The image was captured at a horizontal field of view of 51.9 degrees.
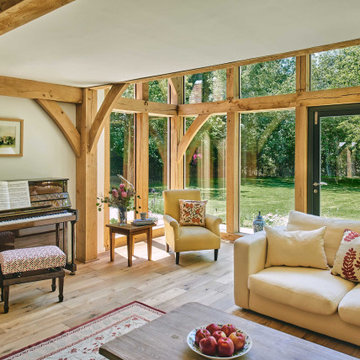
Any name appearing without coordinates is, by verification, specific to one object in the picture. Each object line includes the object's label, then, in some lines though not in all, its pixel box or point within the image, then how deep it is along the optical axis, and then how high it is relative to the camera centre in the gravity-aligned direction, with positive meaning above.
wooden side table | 4.72 -0.81
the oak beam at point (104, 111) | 4.65 +0.75
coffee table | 1.96 -0.98
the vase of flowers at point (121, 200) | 4.91 -0.41
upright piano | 3.98 -0.53
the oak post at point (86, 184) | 4.90 -0.19
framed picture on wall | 4.24 +0.39
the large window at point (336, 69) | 4.68 +1.30
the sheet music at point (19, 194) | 4.02 -0.26
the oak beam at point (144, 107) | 5.62 +1.02
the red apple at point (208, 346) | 1.91 -0.92
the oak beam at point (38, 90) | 4.16 +0.96
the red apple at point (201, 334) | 1.99 -0.89
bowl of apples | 1.90 -0.91
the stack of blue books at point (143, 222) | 4.91 -0.70
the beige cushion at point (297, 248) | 3.34 -0.73
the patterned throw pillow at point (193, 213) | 5.28 -0.63
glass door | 4.79 +0.09
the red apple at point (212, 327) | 2.04 -0.88
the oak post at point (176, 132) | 6.67 +0.67
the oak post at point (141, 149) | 6.04 +0.33
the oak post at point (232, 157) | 5.93 +0.19
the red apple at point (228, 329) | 2.02 -0.88
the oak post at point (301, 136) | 5.10 +0.45
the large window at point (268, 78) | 5.31 +1.36
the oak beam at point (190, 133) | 6.39 +0.63
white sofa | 2.77 -0.97
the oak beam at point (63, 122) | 4.58 +0.62
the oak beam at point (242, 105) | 5.30 +1.00
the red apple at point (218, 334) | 1.97 -0.88
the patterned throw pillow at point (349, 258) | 3.05 -0.76
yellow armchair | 4.86 -0.85
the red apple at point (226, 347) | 1.89 -0.92
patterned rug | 2.68 -1.33
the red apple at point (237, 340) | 1.94 -0.90
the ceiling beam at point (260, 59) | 2.92 +1.00
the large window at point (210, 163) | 6.31 +0.11
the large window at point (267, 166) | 5.43 +0.04
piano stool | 3.43 -0.92
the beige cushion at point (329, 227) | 3.37 -0.55
